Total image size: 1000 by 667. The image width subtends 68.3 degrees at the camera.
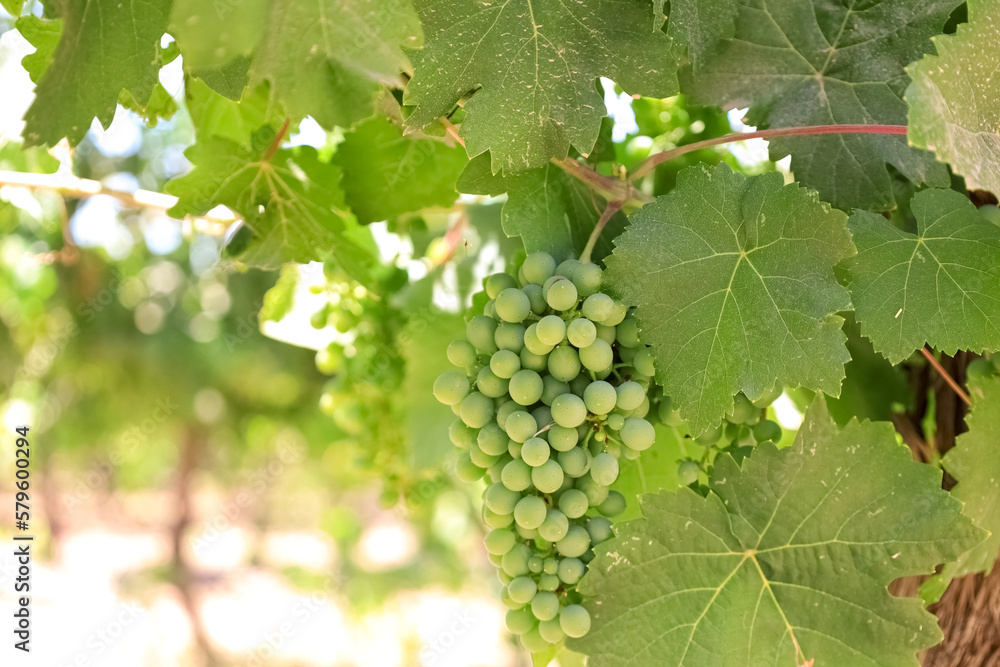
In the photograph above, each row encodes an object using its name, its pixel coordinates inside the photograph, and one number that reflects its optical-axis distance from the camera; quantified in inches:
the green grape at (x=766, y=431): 25.2
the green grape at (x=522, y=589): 22.0
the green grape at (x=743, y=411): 24.1
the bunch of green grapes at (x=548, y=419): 21.0
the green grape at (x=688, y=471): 24.7
